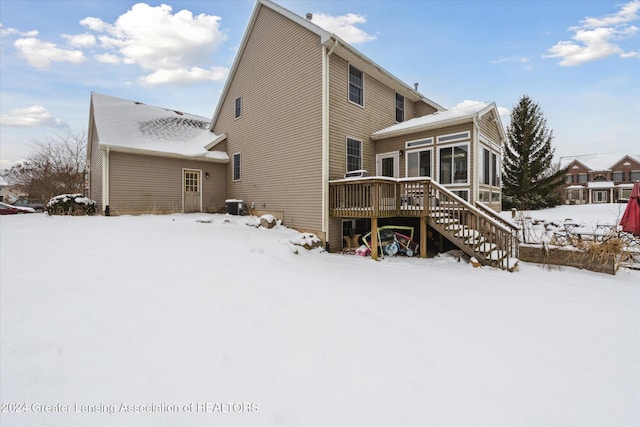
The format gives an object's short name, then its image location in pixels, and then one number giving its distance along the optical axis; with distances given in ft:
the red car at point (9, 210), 47.47
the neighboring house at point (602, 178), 119.34
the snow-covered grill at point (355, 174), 30.37
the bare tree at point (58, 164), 62.28
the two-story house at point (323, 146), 29.63
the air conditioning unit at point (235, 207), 40.40
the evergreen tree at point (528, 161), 71.51
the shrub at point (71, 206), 35.60
